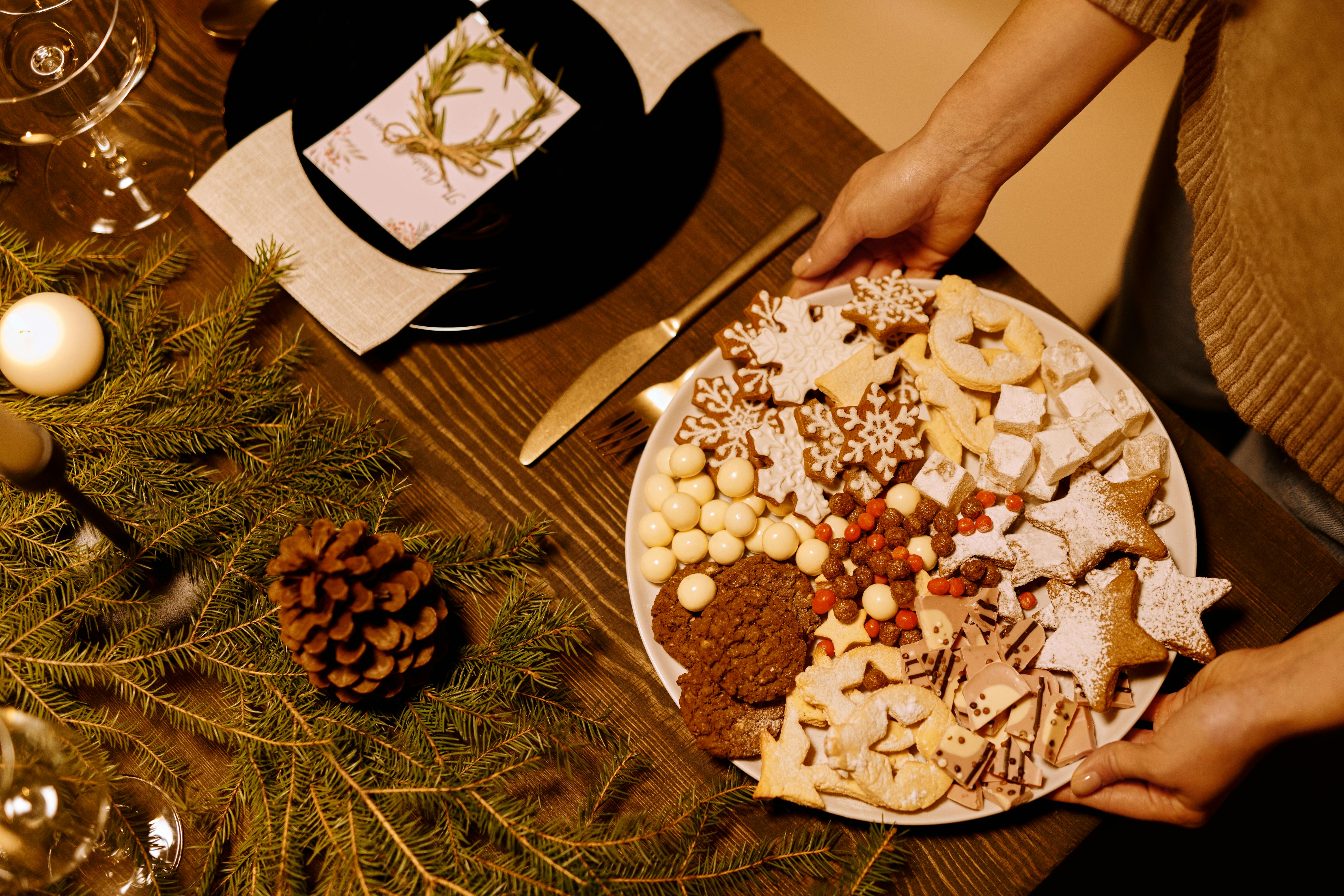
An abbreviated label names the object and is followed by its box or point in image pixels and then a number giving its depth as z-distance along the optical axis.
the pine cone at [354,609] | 0.83
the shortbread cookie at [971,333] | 0.93
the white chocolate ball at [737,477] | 0.93
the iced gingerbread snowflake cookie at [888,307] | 0.94
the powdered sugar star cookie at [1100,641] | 0.87
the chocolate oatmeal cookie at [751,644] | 0.89
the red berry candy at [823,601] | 0.92
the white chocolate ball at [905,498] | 0.93
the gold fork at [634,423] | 0.96
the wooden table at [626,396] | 0.91
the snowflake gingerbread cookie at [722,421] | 0.94
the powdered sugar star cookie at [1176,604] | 0.88
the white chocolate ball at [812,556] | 0.92
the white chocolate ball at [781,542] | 0.92
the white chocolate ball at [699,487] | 0.94
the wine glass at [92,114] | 0.91
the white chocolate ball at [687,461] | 0.93
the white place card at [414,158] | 0.96
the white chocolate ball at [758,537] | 0.94
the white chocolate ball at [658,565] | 0.92
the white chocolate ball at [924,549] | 0.92
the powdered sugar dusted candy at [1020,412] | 0.91
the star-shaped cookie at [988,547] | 0.90
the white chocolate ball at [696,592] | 0.91
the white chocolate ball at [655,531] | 0.93
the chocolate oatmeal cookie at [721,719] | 0.89
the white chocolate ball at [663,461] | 0.94
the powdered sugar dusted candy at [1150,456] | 0.91
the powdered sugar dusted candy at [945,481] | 0.92
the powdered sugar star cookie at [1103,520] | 0.89
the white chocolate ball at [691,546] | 0.93
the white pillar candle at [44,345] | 0.92
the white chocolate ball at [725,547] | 0.93
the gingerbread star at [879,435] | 0.92
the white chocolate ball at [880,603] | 0.91
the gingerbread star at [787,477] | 0.92
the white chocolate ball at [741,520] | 0.93
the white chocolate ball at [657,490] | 0.94
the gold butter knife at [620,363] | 0.97
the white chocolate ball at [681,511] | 0.93
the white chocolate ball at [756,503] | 0.94
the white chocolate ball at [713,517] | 0.93
